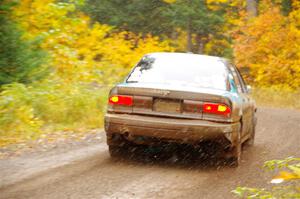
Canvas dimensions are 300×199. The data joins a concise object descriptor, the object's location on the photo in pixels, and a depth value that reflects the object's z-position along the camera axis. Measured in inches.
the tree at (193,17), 1360.7
